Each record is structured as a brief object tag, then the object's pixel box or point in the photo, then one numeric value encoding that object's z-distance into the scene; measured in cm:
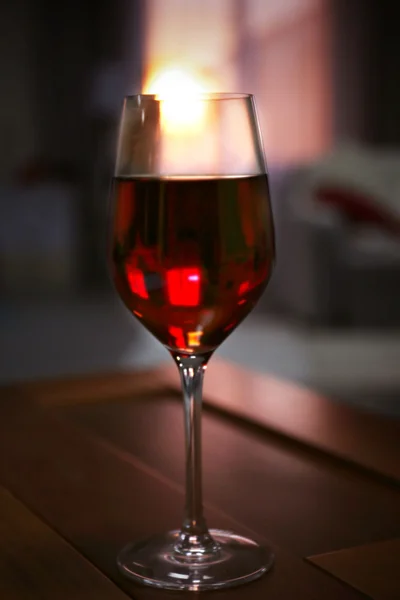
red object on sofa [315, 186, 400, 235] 443
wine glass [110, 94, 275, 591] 66
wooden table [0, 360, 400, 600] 66
